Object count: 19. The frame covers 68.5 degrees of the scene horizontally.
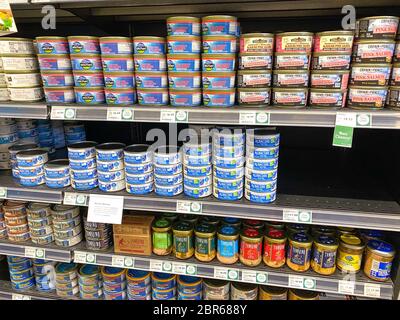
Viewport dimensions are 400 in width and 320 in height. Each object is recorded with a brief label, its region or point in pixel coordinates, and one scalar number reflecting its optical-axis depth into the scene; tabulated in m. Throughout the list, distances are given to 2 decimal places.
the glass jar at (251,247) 1.40
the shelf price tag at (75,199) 1.45
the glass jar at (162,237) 1.50
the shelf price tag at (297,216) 1.26
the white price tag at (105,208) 1.41
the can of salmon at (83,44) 1.30
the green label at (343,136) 1.11
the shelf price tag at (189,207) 1.34
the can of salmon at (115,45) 1.27
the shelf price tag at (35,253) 1.61
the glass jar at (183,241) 1.47
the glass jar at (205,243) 1.44
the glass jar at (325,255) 1.33
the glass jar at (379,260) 1.28
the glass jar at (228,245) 1.42
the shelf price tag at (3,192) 1.54
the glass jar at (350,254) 1.33
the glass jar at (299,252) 1.35
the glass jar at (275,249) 1.39
